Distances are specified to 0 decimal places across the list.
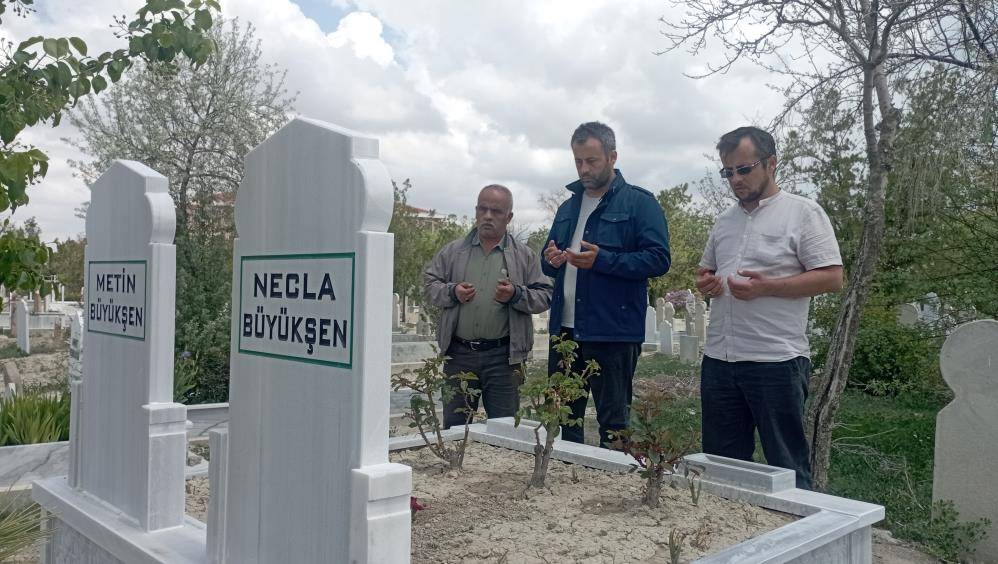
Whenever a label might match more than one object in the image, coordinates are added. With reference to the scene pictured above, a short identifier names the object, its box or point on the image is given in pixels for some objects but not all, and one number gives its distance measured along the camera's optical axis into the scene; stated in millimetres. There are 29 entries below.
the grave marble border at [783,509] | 2496
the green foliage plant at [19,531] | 3168
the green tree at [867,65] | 4711
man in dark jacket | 3932
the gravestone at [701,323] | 19188
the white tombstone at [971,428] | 4234
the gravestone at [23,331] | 16531
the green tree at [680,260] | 35156
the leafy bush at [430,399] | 3873
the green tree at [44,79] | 3275
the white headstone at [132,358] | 3178
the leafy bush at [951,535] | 4078
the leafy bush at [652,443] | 3152
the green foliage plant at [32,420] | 5086
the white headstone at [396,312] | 20016
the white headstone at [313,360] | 2135
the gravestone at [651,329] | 18922
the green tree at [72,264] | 25809
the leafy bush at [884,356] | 10430
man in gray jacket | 4566
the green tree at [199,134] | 9033
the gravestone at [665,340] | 17797
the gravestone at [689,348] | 15727
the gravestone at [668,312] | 19209
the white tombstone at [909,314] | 13219
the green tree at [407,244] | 16047
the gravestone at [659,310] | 21641
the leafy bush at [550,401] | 3371
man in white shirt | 3441
